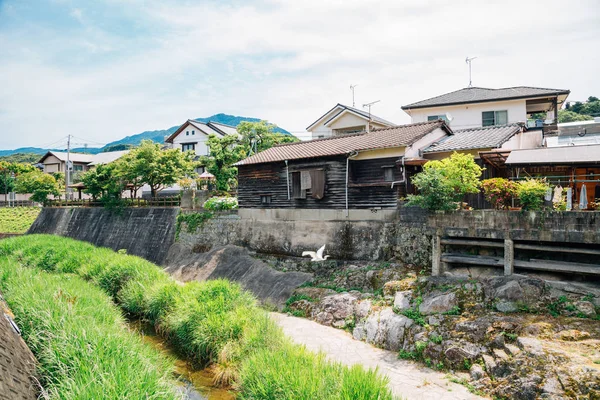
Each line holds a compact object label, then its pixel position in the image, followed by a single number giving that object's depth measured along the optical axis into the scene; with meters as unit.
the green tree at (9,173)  42.53
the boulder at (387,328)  10.78
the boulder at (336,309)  12.68
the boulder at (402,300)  11.62
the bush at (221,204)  21.64
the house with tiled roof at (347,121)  25.22
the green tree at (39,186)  34.78
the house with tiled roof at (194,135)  41.22
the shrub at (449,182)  12.52
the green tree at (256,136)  27.23
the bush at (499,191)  11.49
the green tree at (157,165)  26.48
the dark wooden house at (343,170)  15.66
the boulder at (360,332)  11.56
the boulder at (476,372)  8.63
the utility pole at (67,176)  39.28
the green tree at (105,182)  28.69
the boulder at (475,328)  9.52
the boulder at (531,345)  8.41
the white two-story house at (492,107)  21.12
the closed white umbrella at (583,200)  10.55
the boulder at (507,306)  10.12
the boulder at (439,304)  10.88
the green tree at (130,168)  26.53
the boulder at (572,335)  8.59
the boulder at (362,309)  12.22
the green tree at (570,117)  36.47
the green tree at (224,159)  25.55
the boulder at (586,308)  9.36
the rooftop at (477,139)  15.42
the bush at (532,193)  10.67
